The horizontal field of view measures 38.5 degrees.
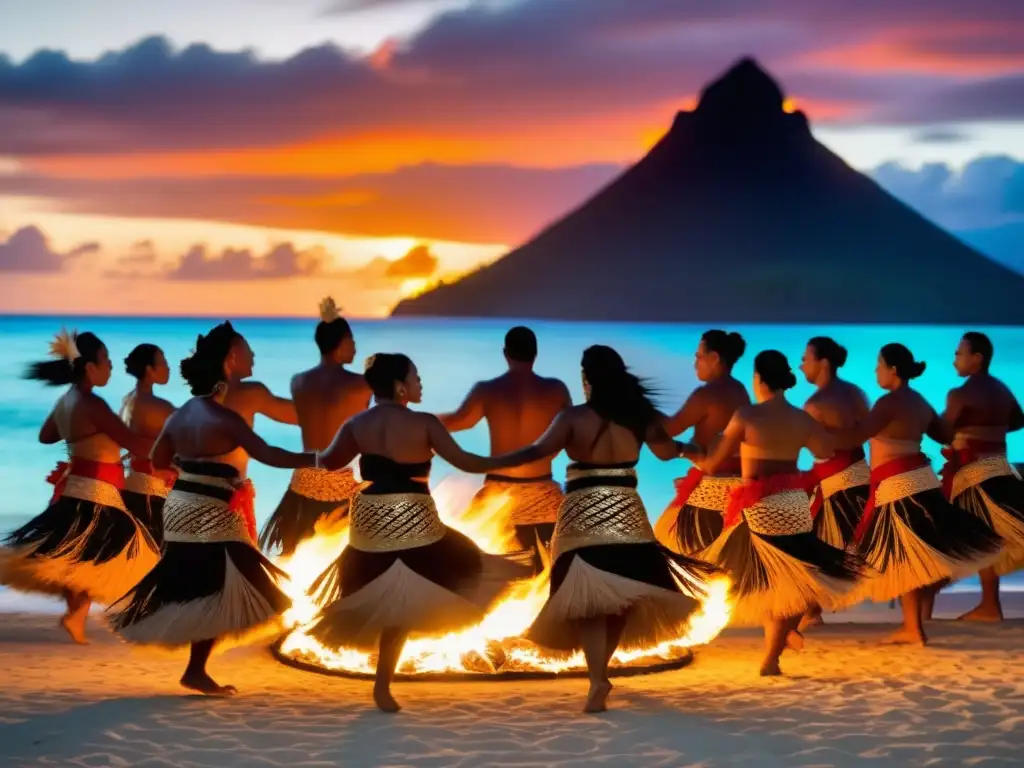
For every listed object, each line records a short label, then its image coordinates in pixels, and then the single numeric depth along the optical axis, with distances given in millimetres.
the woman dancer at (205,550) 6527
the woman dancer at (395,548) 6418
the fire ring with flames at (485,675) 7336
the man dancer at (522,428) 7867
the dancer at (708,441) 8156
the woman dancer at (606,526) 6547
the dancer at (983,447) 9117
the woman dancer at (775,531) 7184
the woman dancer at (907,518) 8117
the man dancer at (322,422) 8125
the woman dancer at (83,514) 8180
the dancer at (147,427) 8234
